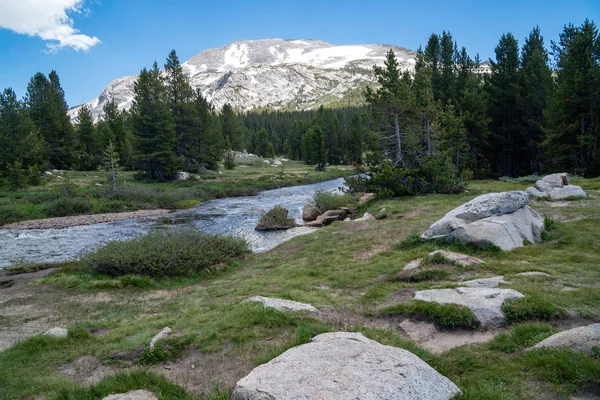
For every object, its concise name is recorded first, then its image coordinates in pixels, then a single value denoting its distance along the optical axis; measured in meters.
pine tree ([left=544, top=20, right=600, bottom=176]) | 33.44
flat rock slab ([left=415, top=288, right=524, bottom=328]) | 6.96
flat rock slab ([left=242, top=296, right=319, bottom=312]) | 8.14
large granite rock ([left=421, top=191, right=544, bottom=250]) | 12.16
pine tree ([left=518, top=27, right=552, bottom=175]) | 42.47
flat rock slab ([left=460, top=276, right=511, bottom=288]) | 8.69
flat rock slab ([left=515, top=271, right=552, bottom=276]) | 9.28
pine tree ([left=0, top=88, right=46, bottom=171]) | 44.09
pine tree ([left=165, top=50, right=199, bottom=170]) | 58.09
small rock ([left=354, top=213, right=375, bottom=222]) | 21.71
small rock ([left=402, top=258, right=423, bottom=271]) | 11.14
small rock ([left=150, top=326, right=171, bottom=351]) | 7.22
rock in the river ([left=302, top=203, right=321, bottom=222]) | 28.12
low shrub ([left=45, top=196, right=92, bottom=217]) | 32.77
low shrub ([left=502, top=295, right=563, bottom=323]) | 6.95
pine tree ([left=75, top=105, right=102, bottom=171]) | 67.81
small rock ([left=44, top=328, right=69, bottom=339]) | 8.42
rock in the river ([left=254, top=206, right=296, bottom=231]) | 25.55
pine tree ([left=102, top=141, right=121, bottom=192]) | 38.16
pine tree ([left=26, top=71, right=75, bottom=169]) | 56.97
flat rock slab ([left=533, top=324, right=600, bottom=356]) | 5.15
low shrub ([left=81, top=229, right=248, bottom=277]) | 14.23
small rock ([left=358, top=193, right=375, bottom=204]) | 30.16
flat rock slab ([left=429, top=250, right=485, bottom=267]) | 10.64
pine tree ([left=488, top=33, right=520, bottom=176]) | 45.91
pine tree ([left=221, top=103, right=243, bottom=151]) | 105.06
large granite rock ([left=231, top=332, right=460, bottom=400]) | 4.10
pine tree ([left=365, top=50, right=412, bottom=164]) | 28.80
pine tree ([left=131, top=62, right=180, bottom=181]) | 51.12
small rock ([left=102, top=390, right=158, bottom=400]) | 5.50
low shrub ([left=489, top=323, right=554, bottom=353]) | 5.92
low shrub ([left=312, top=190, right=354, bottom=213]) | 28.41
